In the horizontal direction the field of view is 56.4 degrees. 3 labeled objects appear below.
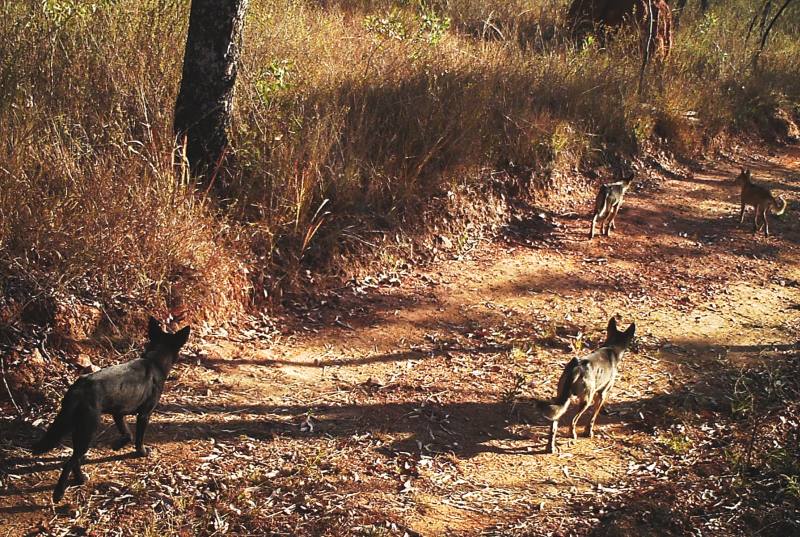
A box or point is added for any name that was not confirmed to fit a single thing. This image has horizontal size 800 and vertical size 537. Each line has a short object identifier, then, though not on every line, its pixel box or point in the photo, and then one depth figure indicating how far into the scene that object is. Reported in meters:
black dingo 3.98
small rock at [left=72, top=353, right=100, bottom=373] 5.19
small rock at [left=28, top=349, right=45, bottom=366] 5.01
